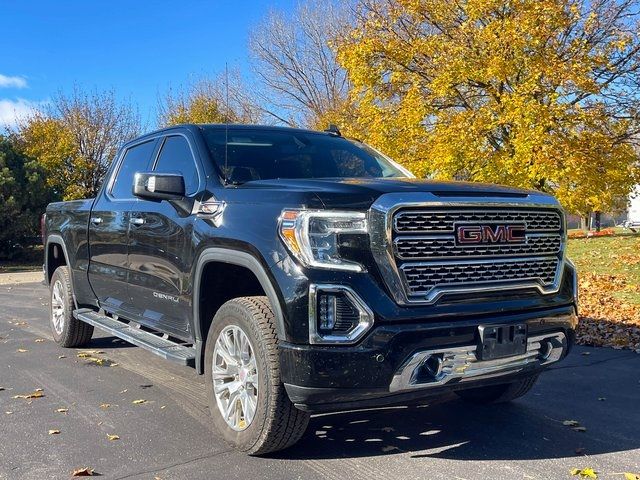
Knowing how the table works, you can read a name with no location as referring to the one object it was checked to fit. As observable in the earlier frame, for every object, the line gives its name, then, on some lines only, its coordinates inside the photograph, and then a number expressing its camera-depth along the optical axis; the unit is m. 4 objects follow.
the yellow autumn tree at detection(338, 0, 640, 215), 12.07
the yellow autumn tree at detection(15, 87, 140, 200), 25.16
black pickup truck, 3.19
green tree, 21.03
